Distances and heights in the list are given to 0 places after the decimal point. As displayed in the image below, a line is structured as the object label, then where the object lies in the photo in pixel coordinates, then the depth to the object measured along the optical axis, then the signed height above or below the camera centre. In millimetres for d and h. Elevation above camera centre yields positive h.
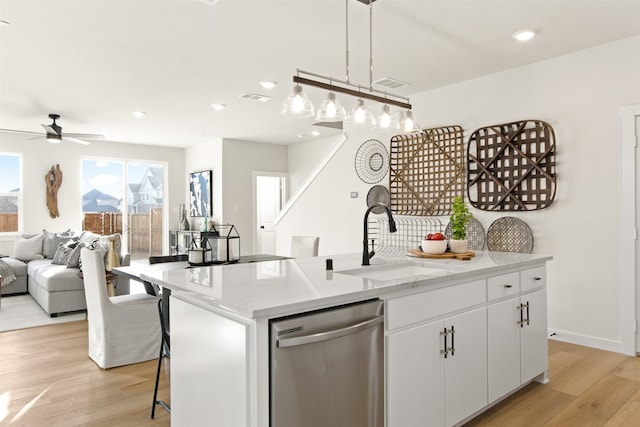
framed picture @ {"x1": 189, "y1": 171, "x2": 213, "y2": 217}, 8141 +338
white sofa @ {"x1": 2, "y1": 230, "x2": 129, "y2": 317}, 4738 -849
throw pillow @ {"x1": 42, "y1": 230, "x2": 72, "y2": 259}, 6496 -498
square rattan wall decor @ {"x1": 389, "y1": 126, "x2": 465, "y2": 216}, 4547 +436
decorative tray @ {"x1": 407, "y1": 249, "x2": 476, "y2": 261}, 2650 -299
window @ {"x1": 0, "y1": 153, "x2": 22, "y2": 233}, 7160 +314
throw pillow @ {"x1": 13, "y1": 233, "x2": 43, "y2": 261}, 6453 -600
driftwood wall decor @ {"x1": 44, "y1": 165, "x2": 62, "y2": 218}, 7500 +419
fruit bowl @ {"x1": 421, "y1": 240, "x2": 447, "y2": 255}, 2756 -250
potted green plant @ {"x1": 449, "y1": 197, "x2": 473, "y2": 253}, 2779 -116
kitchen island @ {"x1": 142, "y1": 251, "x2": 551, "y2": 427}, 1493 -543
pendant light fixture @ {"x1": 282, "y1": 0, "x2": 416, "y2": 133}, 2387 +607
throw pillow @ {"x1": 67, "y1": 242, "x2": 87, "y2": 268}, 5020 -589
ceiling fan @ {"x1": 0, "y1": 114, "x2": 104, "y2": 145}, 5559 +1029
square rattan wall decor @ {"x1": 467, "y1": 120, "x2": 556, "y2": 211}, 3863 +414
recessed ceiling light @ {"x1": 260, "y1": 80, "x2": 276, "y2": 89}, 4505 +1370
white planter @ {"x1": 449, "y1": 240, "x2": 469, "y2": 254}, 2767 -246
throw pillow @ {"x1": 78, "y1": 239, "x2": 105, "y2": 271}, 4703 -401
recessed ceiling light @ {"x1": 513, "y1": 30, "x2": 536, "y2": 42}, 3281 +1385
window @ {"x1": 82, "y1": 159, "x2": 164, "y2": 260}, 8117 +164
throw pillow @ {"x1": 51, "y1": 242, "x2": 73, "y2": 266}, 5496 -597
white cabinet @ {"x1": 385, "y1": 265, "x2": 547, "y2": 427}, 1877 -719
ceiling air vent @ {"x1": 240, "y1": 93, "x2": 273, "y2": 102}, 4971 +1365
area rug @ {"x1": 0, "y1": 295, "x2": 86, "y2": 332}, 4449 -1208
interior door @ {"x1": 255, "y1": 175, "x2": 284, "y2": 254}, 8953 +11
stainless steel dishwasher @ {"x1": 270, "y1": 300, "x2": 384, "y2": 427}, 1460 -601
